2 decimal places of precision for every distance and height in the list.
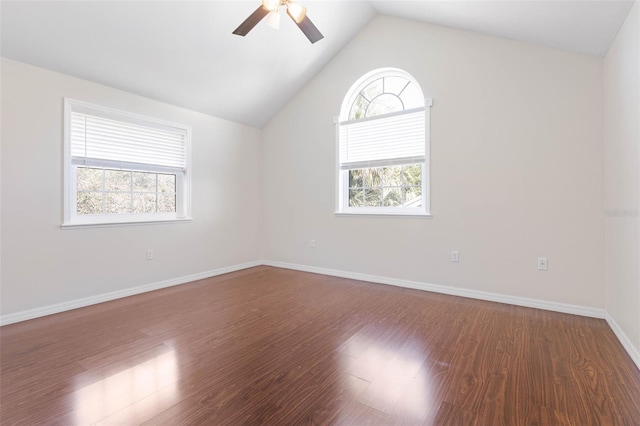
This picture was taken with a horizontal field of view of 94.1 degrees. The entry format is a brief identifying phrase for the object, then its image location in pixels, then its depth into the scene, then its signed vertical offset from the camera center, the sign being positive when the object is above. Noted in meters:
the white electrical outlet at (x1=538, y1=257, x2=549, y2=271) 2.90 -0.48
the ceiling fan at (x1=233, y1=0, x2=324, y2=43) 2.29 +1.59
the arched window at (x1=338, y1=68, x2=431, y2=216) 3.67 +0.91
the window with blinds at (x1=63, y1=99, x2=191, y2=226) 3.03 +0.55
